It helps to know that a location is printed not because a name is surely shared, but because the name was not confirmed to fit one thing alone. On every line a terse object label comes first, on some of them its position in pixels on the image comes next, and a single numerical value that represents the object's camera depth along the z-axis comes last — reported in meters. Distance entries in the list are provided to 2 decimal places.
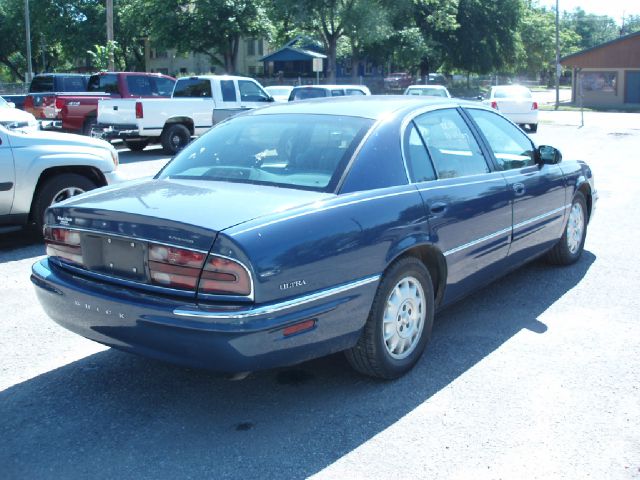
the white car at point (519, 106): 25.16
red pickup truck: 18.16
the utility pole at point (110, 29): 28.39
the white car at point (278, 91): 27.12
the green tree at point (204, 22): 43.22
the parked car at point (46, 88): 19.75
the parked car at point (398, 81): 48.31
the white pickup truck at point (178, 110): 16.55
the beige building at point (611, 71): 47.53
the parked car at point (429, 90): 24.17
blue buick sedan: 3.42
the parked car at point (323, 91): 18.91
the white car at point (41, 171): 7.54
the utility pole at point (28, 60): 42.72
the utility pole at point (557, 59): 44.97
